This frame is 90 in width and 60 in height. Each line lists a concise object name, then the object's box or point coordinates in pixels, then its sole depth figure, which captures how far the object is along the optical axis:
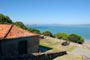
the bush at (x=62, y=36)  21.07
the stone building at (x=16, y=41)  6.98
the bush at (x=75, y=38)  19.35
